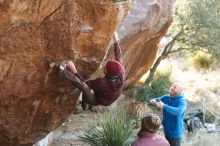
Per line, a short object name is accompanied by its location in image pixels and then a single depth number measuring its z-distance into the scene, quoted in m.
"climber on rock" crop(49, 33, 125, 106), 6.86
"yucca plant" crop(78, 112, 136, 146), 8.79
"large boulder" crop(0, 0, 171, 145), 6.41
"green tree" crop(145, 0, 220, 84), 16.30
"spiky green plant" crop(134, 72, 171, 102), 15.03
